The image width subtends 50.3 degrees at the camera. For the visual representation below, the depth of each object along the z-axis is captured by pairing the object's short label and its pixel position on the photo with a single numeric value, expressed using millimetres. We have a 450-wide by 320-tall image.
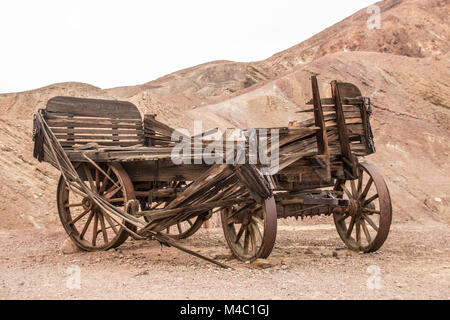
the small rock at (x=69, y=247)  6961
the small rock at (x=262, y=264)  5168
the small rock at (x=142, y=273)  5066
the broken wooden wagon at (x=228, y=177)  5312
